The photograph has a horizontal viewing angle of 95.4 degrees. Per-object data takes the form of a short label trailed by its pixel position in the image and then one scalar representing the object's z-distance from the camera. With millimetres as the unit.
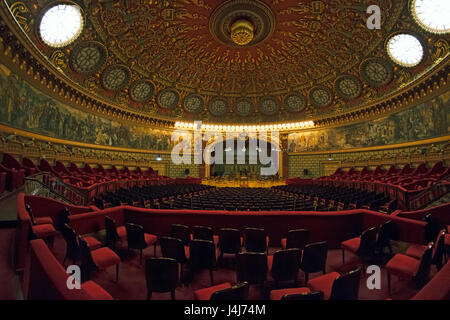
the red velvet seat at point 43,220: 5102
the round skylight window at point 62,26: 14008
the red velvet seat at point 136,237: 4509
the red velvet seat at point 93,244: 4283
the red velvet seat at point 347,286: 2209
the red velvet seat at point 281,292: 2676
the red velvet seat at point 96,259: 3438
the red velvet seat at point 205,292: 2662
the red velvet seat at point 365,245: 4199
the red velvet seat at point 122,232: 5220
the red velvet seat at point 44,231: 4254
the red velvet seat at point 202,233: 4668
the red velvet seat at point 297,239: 4500
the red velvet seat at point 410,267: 3053
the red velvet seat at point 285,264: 3264
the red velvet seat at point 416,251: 3903
